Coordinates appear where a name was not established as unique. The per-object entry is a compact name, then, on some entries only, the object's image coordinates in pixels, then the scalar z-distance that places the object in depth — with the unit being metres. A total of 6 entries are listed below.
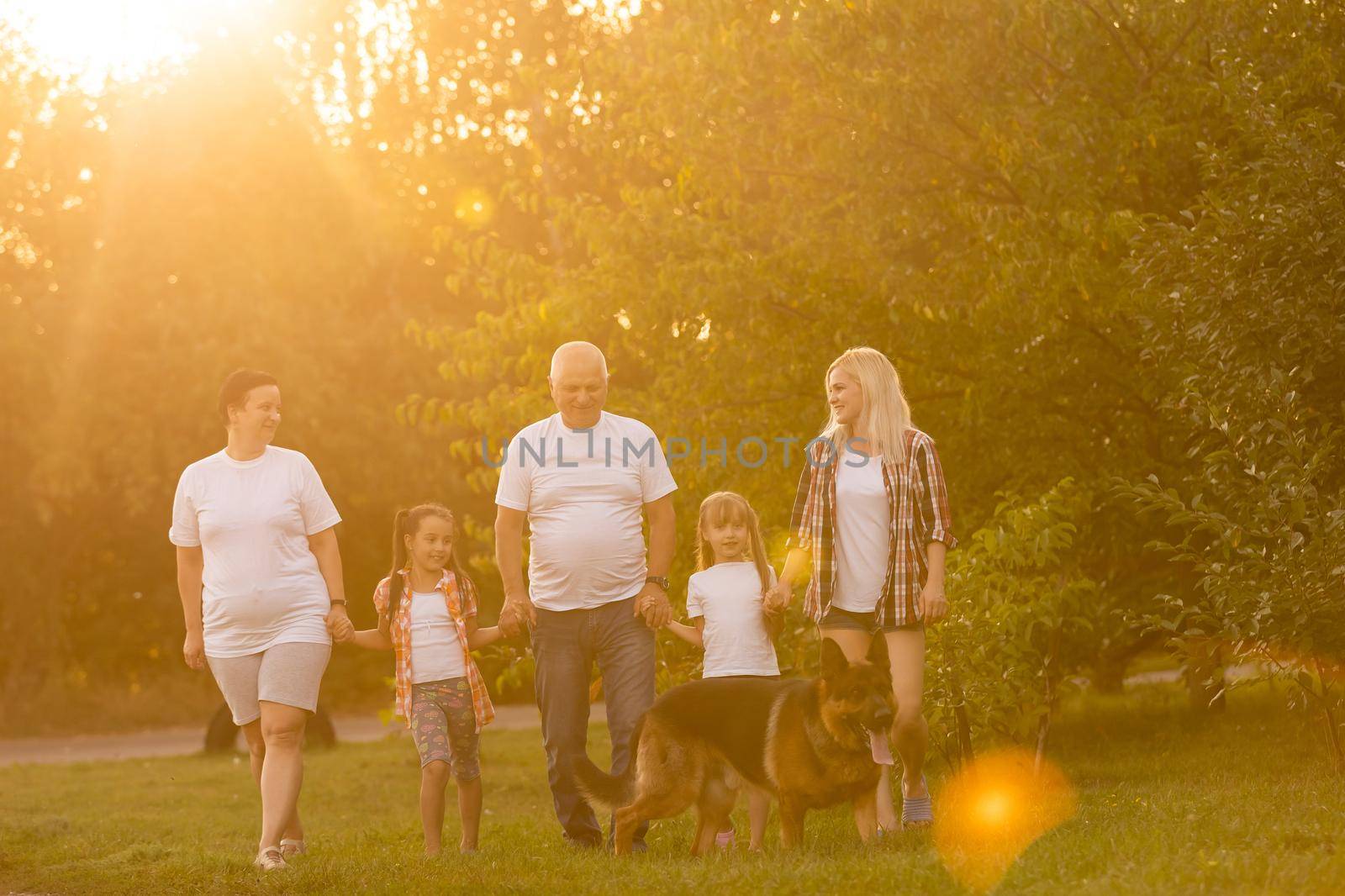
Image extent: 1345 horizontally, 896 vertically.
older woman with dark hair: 13.27
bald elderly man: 13.80
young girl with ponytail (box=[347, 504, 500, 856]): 14.29
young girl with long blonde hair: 14.13
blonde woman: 13.16
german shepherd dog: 12.08
